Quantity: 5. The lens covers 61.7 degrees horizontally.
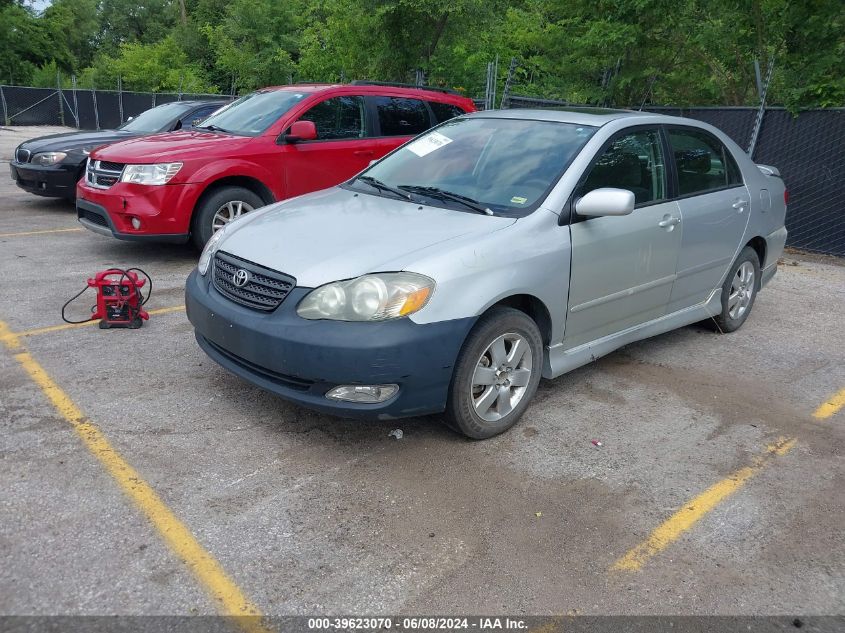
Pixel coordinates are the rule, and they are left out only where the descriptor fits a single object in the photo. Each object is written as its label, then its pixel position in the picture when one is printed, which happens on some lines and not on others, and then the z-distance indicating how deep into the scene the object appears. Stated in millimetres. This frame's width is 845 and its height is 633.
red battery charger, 5055
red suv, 6676
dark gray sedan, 9250
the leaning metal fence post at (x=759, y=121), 9484
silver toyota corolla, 3359
